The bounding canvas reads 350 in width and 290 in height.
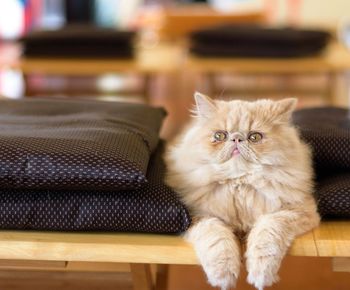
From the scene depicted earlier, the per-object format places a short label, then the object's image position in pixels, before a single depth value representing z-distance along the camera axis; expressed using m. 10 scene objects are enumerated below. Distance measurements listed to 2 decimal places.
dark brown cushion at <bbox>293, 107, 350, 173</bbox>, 1.27
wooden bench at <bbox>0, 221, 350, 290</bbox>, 1.14
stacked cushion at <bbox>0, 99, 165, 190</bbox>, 1.14
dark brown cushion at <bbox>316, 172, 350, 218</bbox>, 1.20
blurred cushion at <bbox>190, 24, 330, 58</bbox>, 2.40
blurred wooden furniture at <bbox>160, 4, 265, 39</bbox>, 4.38
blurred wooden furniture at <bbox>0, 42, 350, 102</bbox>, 2.30
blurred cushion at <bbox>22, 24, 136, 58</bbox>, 2.45
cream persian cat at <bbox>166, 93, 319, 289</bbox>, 1.15
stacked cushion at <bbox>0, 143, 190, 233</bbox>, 1.17
